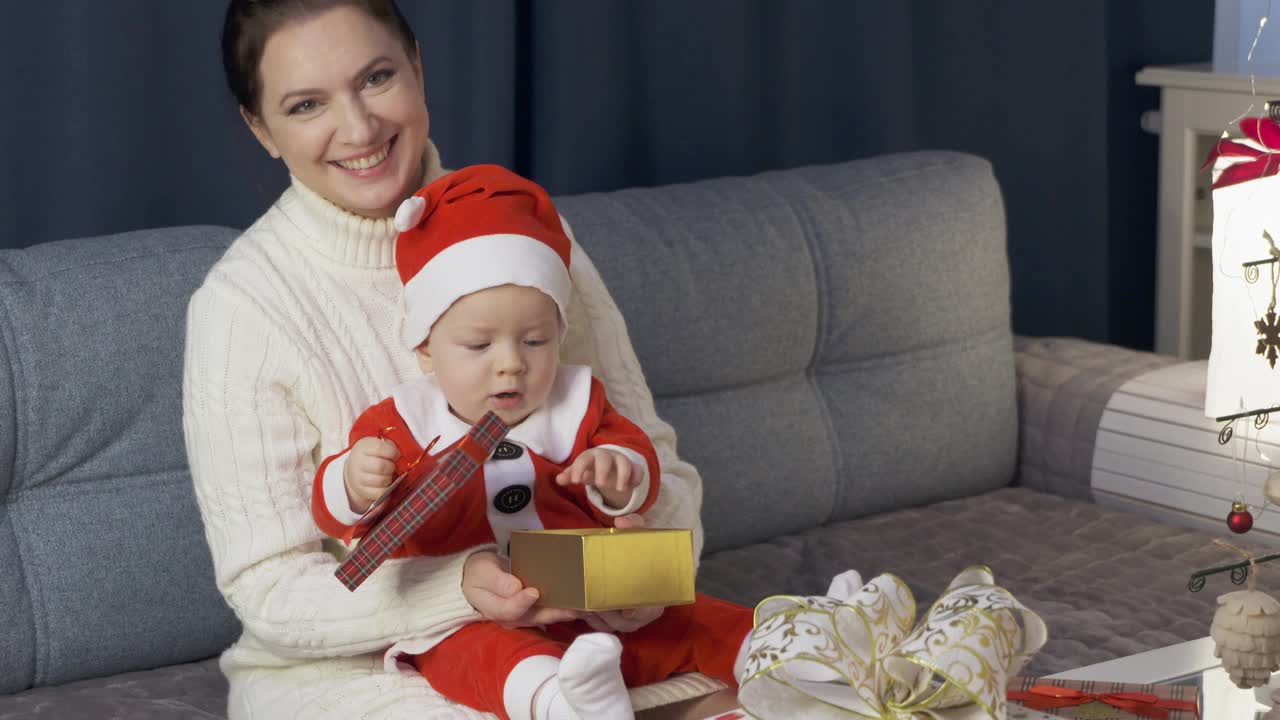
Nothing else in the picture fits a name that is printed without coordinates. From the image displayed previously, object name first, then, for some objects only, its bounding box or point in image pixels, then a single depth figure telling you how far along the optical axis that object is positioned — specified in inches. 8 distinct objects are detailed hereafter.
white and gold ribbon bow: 88.2
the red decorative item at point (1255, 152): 95.8
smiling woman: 96.4
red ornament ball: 100.2
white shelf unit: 144.8
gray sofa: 106.8
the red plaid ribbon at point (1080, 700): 93.9
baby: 94.3
